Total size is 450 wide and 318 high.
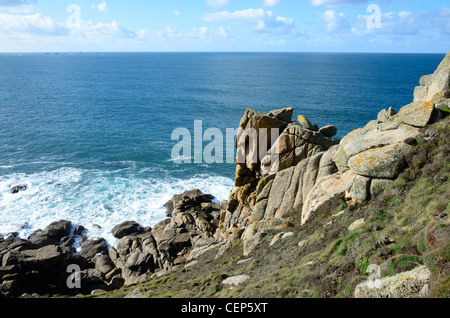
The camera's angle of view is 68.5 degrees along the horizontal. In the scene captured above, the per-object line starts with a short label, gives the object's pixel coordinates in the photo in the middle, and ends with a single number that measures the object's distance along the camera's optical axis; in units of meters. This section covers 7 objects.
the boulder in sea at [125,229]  48.91
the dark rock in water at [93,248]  45.84
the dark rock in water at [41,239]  45.90
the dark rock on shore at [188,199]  50.97
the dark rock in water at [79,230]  49.56
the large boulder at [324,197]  25.31
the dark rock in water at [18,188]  58.88
